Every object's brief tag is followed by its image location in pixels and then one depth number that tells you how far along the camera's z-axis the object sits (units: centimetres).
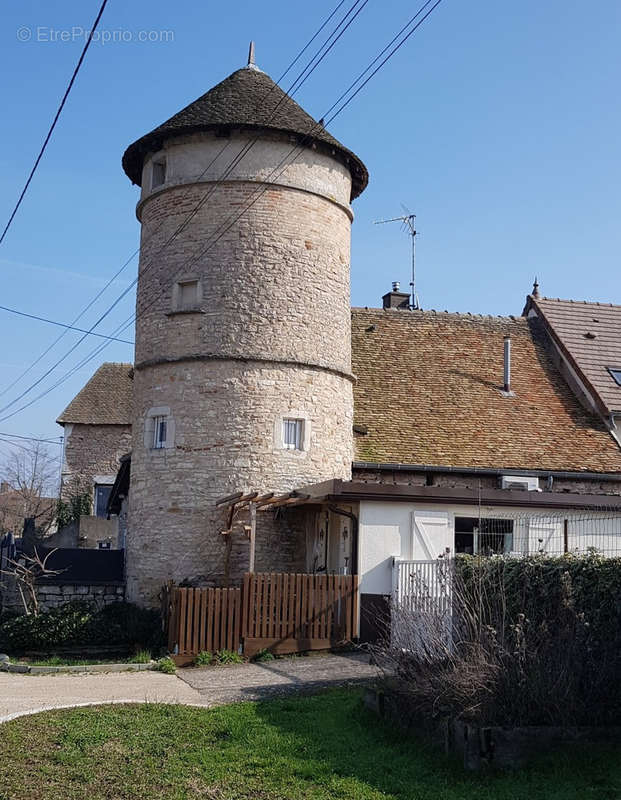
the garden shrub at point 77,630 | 1764
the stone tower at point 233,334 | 1877
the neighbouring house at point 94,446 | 4044
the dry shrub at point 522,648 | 844
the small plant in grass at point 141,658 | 1564
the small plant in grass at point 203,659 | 1540
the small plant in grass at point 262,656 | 1583
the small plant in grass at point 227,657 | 1555
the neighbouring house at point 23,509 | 5274
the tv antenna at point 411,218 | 3122
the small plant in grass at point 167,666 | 1484
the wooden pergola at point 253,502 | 1703
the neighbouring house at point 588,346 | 2344
